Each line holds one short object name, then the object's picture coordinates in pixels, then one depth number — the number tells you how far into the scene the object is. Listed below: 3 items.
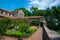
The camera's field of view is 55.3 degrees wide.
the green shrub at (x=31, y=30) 8.52
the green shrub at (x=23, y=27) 8.89
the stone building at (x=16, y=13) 18.56
